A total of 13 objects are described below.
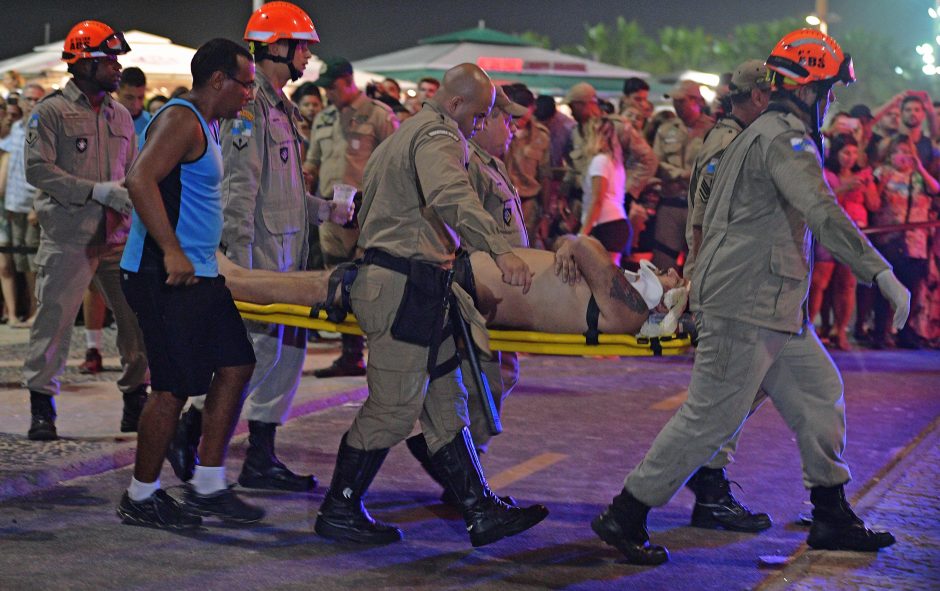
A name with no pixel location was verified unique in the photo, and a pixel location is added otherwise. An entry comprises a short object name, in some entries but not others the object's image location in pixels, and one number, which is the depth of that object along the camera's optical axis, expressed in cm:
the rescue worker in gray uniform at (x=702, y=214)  1208
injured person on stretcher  1250
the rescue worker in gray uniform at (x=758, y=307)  1060
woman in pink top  2578
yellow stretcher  1191
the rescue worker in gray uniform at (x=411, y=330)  1100
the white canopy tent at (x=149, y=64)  3672
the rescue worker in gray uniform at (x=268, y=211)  1297
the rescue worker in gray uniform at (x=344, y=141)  2053
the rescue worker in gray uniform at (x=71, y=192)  1463
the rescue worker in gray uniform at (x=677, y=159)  2483
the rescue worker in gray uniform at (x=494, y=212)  1233
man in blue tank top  1109
